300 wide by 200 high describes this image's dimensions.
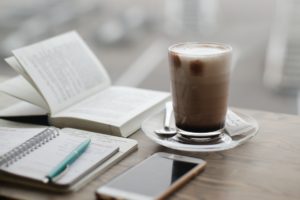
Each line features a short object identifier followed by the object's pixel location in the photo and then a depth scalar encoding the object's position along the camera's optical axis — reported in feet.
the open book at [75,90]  3.09
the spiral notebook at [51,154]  2.59
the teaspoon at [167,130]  2.97
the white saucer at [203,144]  2.80
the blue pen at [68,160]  2.56
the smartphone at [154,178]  2.47
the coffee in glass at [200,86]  2.84
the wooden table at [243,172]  2.52
